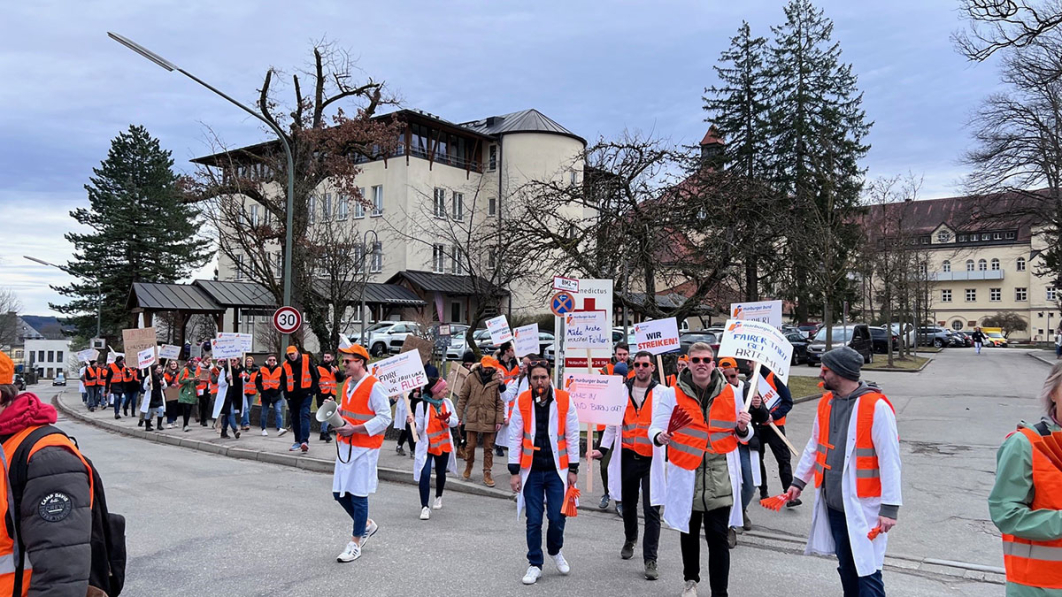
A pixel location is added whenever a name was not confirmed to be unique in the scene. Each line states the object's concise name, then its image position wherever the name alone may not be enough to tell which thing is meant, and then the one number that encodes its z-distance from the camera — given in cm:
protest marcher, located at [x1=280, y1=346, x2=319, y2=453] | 1355
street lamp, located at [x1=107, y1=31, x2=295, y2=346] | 1378
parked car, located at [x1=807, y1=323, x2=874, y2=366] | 3291
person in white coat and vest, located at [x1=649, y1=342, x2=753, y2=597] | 541
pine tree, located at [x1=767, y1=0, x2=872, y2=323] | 3803
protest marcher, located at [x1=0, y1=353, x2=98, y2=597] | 267
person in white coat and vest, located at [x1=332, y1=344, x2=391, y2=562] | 667
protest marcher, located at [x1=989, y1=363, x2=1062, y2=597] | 308
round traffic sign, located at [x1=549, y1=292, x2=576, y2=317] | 1027
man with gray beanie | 437
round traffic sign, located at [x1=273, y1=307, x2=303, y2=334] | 1535
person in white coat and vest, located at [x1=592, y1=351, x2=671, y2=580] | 634
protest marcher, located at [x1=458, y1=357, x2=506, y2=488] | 1095
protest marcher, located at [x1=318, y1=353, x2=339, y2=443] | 1495
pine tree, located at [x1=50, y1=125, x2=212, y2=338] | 5212
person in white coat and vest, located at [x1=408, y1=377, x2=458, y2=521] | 866
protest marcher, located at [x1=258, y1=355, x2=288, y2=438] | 1553
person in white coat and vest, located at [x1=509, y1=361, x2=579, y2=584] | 628
